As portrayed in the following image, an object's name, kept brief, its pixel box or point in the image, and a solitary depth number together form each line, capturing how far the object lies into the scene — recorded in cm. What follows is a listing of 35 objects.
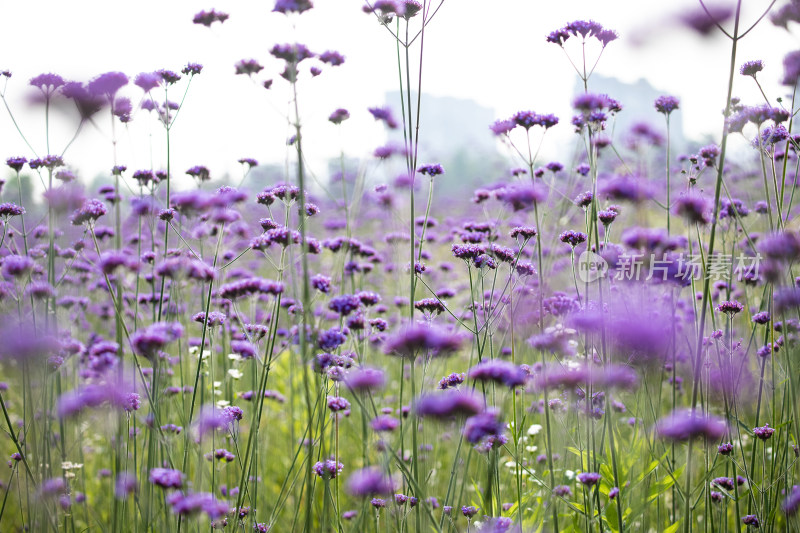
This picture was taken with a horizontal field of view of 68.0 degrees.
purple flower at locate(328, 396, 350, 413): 280
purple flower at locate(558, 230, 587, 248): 325
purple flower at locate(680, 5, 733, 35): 247
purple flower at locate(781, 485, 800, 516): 250
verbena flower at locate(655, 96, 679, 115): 359
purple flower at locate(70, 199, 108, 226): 305
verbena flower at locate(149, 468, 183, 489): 210
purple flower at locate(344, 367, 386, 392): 221
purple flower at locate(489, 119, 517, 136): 329
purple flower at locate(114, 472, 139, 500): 242
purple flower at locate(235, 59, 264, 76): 298
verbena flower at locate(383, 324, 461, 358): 214
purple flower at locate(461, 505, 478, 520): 270
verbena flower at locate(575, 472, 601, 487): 238
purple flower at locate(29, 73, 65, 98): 318
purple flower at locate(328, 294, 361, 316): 242
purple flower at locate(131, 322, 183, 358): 215
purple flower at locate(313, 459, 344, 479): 267
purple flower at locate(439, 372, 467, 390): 277
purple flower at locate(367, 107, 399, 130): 386
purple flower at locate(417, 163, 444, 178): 357
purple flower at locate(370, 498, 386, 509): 285
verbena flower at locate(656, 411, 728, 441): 202
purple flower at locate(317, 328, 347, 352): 251
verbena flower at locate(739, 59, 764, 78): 338
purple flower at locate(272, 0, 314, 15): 242
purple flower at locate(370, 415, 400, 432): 242
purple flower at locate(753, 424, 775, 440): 284
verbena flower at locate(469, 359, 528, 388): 209
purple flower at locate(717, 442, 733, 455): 280
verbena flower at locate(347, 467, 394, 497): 236
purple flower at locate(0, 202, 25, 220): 321
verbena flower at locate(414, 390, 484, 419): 197
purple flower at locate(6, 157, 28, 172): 351
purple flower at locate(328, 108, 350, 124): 372
